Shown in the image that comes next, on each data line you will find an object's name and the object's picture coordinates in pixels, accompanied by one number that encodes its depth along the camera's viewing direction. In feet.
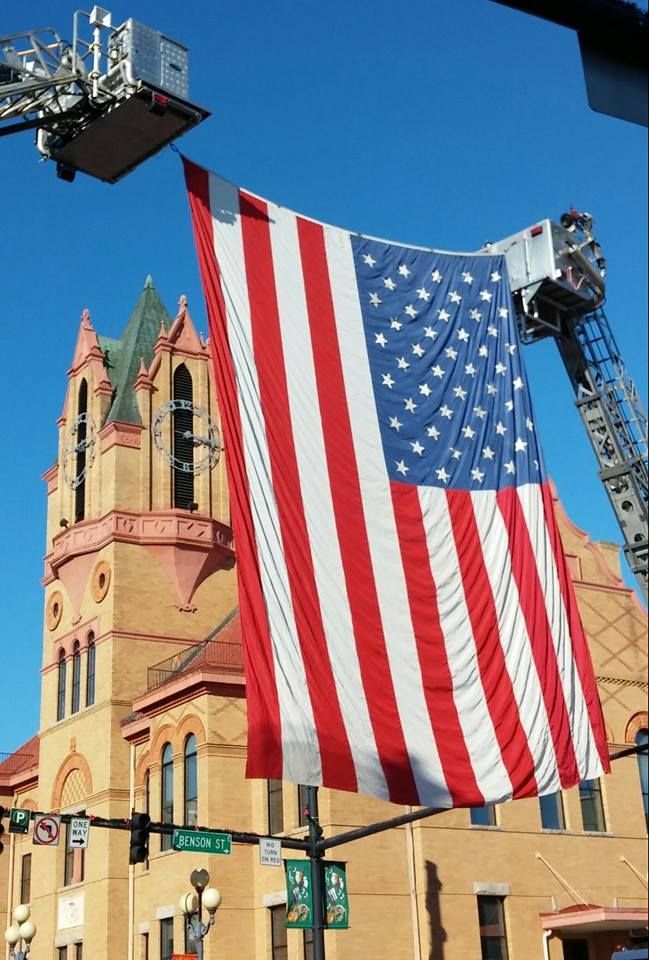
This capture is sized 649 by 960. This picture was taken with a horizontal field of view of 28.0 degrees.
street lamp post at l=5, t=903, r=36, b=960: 107.45
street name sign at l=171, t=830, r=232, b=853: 75.36
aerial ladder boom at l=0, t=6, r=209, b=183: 54.60
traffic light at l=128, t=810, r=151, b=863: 75.46
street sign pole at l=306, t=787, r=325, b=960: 76.33
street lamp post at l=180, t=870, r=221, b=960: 86.07
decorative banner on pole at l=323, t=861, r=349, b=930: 77.87
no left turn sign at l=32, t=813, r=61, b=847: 79.36
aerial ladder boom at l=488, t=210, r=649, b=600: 70.08
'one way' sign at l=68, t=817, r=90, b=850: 78.71
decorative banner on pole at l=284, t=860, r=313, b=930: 76.33
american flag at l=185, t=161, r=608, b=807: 51.80
